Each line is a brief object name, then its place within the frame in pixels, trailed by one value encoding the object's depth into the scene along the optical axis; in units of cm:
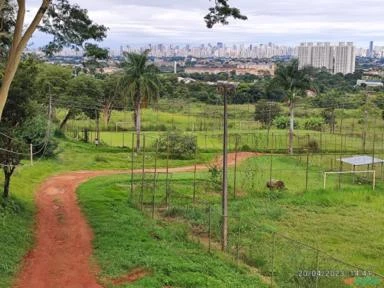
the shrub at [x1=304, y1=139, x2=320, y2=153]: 5020
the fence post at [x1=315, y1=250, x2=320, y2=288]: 1388
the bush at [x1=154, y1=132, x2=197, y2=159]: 4500
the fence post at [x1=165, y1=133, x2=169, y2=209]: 2722
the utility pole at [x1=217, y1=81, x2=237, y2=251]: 1745
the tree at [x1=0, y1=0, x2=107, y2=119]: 1717
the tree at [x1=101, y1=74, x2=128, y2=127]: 6444
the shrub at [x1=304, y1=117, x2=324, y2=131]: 6712
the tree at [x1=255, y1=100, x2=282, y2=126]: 7000
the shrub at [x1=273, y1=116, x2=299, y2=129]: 6862
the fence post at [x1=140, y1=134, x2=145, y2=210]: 2656
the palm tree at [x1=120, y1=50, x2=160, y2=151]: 4434
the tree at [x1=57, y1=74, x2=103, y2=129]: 5703
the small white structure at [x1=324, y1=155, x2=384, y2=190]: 3556
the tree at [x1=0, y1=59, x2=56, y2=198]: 2291
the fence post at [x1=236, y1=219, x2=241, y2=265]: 1755
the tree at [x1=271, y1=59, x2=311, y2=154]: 4788
